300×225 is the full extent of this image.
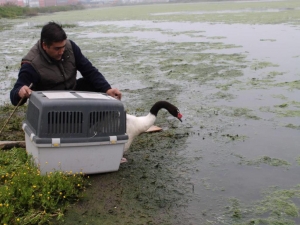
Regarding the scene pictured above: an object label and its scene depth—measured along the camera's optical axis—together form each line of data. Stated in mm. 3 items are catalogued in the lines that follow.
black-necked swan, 4695
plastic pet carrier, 3885
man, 4320
